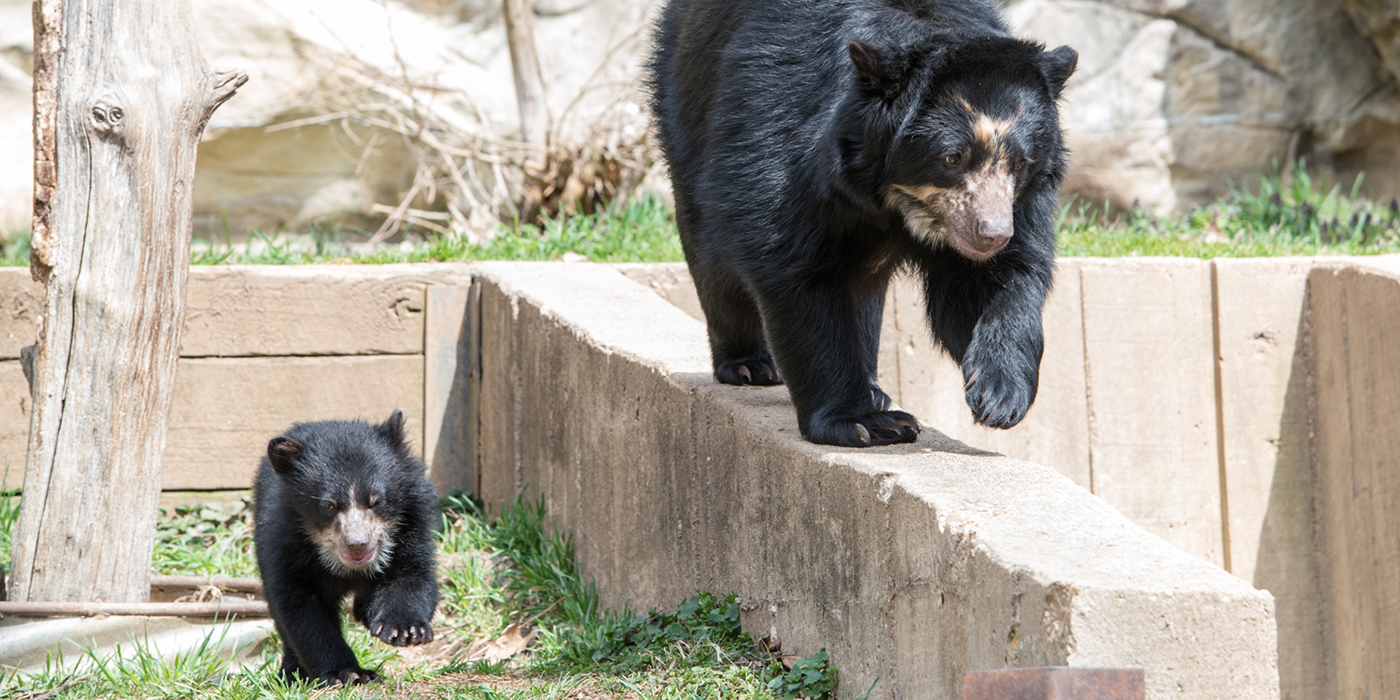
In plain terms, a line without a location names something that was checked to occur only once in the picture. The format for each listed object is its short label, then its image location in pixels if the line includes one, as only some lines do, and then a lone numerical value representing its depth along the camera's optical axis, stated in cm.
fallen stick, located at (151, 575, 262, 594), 949
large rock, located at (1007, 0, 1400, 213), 1992
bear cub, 755
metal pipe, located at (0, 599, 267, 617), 815
